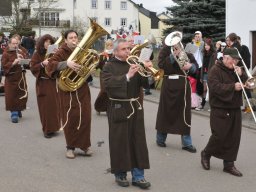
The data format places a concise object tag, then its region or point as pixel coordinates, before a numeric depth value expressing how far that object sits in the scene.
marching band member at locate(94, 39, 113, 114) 6.59
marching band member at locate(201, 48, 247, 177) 6.62
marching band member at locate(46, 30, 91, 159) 7.75
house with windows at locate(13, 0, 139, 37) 74.00
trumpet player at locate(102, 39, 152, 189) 6.02
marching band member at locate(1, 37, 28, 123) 11.12
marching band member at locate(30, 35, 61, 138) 9.48
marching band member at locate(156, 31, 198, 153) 8.17
